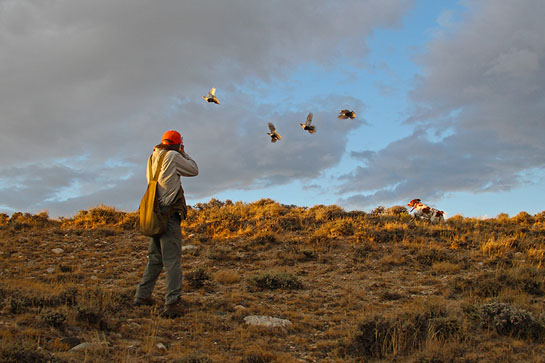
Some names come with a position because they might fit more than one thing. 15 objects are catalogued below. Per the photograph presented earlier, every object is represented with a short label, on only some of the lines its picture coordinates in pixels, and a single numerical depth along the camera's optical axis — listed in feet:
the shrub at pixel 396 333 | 17.56
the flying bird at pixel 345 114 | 47.62
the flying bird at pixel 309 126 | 47.95
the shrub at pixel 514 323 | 18.93
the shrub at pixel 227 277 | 30.35
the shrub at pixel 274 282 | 28.73
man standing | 21.65
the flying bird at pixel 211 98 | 45.45
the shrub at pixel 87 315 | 18.97
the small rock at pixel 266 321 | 20.83
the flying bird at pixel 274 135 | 48.76
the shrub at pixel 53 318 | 17.81
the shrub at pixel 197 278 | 28.53
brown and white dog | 49.57
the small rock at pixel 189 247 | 40.36
